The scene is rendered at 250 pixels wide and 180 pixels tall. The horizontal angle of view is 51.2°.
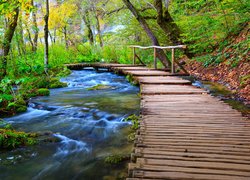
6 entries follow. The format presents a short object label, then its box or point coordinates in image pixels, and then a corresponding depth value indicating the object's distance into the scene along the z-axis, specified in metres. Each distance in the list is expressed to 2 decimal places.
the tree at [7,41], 10.09
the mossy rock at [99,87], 10.84
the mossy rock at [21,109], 7.38
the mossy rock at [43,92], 9.70
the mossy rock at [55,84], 11.41
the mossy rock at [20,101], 7.92
